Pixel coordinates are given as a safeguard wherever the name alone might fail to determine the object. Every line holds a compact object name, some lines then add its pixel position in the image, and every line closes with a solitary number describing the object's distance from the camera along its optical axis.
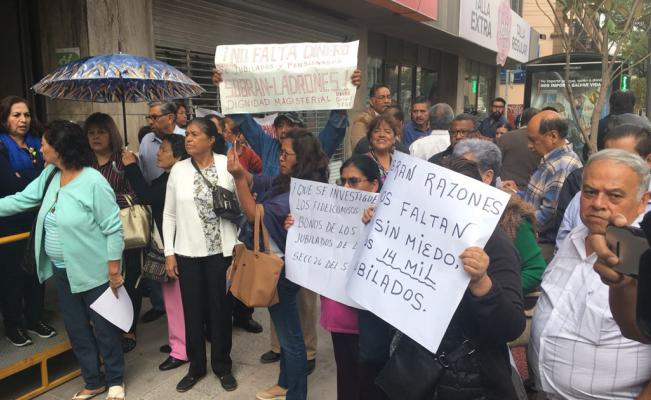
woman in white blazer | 3.63
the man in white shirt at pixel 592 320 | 1.93
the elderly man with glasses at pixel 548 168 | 3.85
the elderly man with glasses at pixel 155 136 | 4.77
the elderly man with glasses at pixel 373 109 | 5.59
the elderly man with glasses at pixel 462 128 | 4.77
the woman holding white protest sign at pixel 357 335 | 2.66
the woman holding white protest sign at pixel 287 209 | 3.19
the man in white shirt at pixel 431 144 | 5.24
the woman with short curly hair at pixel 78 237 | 3.34
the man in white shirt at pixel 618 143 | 3.01
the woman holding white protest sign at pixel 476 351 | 1.88
